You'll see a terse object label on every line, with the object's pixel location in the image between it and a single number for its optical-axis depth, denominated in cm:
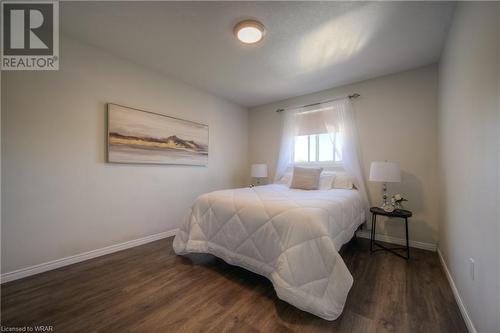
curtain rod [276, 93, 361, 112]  311
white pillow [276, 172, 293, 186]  353
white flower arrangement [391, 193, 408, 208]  246
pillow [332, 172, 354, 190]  297
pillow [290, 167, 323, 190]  298
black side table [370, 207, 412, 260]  228
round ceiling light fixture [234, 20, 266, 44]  186
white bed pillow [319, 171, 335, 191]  302
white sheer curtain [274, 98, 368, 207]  304
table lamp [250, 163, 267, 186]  378
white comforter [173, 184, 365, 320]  136
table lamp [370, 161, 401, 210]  239
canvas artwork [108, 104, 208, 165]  246
